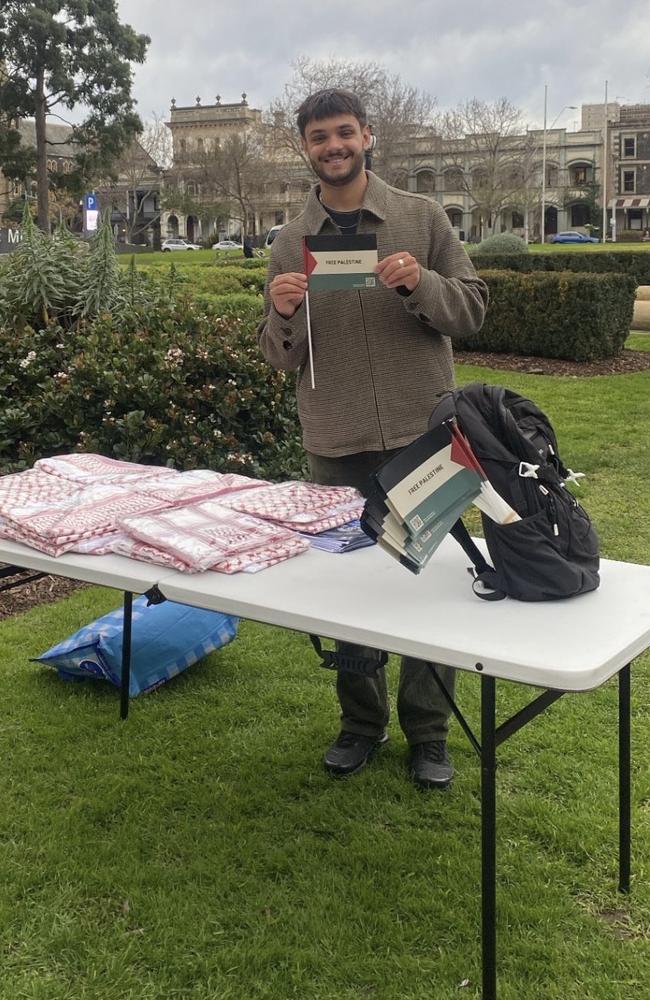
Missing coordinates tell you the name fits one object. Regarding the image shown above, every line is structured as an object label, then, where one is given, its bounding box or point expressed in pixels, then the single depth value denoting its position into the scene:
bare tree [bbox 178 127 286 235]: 54.31
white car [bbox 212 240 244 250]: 57.79
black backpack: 2.12
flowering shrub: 5.61
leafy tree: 38.62
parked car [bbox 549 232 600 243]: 63.70
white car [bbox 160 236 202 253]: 63.78
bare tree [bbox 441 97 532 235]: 53.78
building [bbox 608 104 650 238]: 80.94
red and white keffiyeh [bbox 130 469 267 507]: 2.96
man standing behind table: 2.77
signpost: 16.31
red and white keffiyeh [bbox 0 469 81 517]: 2.93
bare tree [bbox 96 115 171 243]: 58.12
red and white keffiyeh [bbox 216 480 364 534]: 2.76
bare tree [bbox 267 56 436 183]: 39.41
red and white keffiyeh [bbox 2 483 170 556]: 2.64
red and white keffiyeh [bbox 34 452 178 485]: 3.31
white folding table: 1.86
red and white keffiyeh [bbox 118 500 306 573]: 2.43
